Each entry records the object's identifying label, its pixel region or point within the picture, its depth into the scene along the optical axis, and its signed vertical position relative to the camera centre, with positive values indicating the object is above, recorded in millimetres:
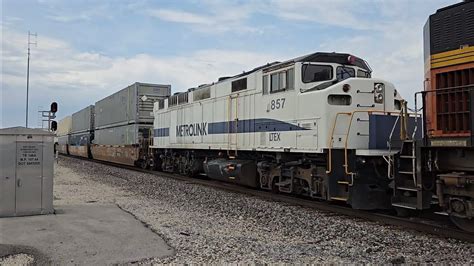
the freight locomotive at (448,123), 6727 +423
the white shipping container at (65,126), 47062 +2560
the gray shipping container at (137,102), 24234 +2651
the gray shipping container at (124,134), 24000 +858
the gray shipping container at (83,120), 36750 +2556
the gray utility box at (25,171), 8250 -439
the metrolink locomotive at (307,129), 9430 +507
